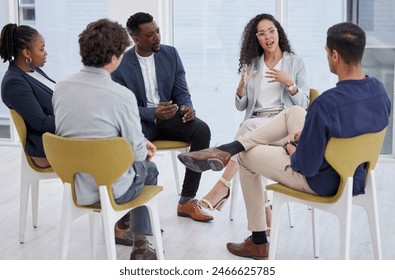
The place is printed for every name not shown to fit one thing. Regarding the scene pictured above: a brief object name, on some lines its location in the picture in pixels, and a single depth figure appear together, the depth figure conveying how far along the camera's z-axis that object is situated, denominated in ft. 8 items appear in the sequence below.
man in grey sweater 14.25
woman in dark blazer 17.44
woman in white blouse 19.09
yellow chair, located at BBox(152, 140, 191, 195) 20.13
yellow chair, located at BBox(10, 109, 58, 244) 17.56
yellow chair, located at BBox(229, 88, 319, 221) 19.24
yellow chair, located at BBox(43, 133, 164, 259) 13.85
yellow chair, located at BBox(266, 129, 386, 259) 14.01
